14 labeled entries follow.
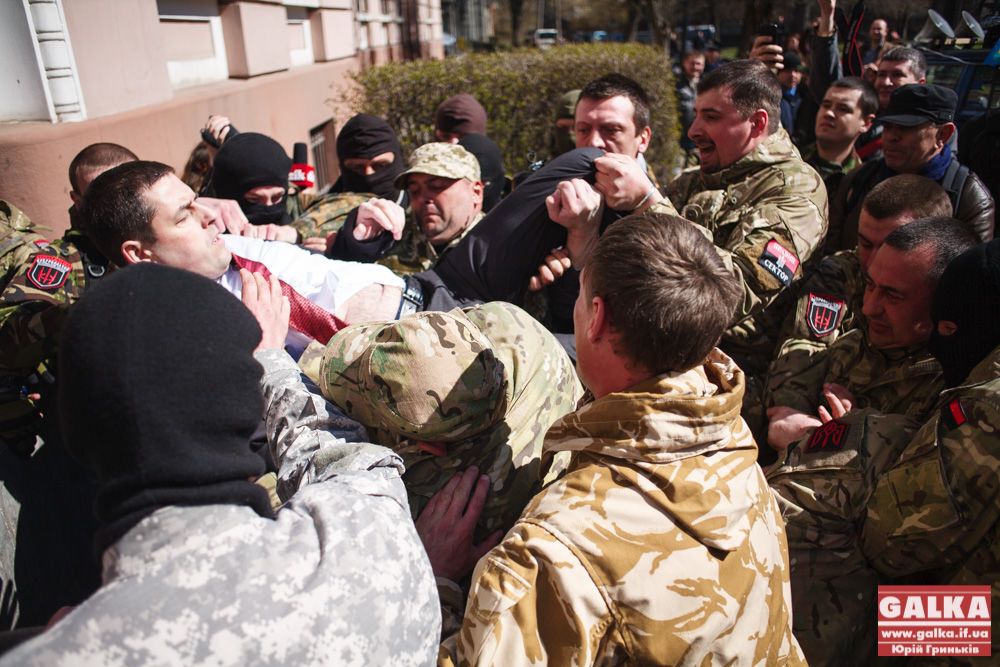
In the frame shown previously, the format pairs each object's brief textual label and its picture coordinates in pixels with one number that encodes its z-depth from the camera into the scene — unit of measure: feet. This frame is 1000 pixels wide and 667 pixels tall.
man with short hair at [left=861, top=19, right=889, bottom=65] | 29.43
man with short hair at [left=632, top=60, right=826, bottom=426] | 8.92
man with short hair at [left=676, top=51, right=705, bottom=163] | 30.88
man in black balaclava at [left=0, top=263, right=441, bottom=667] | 3.12
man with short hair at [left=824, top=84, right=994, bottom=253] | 11.15
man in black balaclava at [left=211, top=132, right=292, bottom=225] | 12.32
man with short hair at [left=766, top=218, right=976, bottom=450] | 7.30
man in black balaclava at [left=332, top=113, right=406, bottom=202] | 13.73
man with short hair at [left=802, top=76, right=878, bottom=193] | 14.55
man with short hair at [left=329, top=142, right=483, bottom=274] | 10.03
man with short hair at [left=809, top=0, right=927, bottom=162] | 15.33
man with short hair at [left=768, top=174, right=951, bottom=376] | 8.88
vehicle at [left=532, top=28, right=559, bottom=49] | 94.46
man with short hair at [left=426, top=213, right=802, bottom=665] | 4.21
